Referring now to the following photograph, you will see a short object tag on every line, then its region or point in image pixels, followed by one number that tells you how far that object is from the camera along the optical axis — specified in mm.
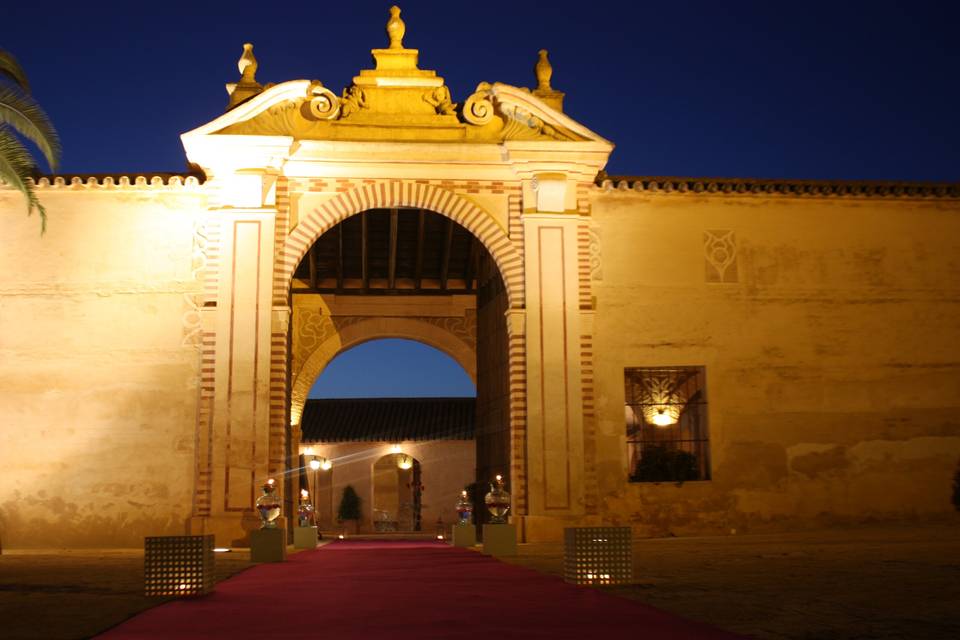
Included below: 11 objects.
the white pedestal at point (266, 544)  10812
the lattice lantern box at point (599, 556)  7492
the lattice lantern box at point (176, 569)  6969
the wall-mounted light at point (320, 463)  29484
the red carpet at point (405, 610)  5160
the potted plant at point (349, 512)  31062
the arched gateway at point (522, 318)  13930
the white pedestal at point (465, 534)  14211
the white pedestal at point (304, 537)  14203
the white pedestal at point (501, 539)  11578
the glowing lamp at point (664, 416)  16766
